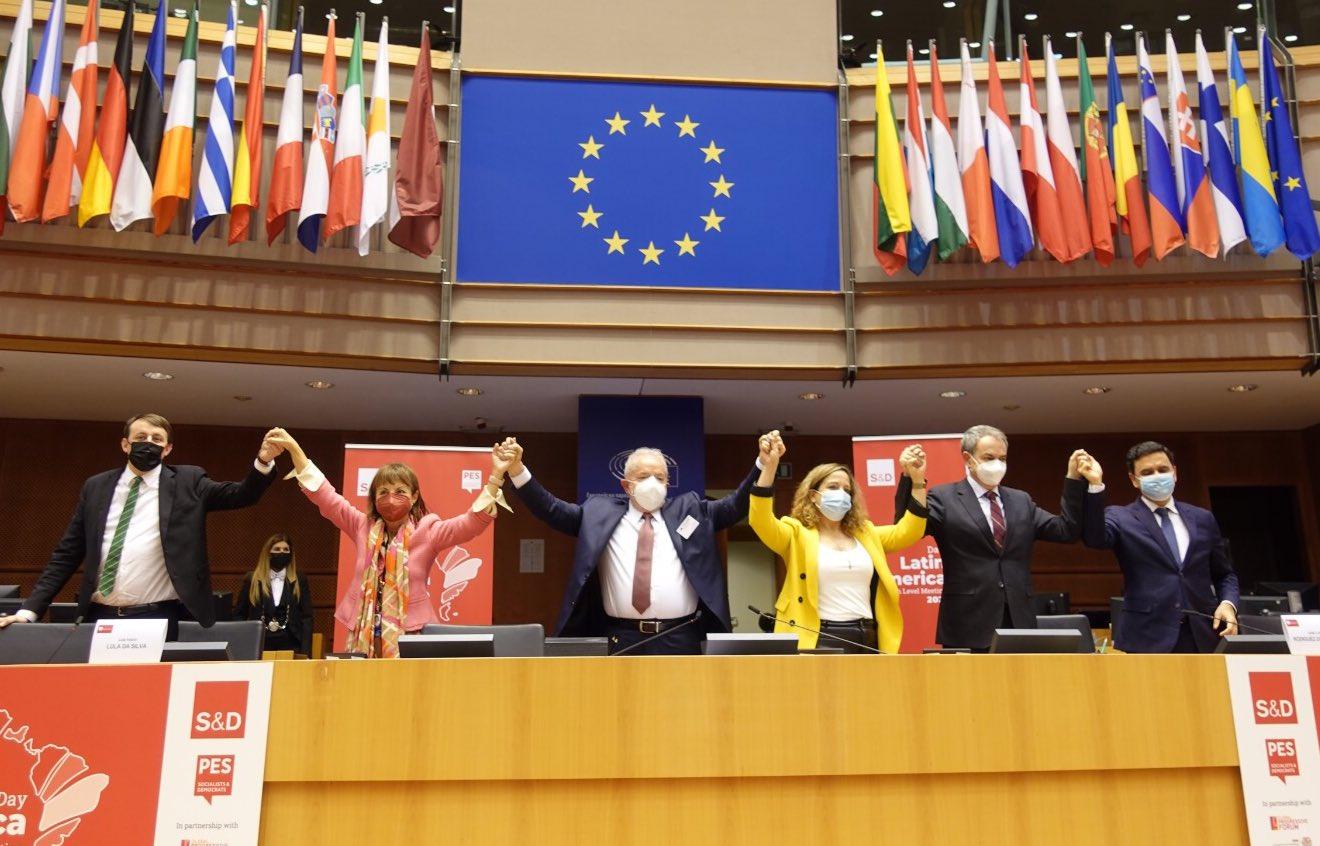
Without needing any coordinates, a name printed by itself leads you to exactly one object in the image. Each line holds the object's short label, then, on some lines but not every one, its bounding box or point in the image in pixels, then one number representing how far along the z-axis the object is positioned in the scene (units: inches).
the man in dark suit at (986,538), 156.1
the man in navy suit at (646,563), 157.4
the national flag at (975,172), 262.5
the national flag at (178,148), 243.3
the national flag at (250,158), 247.9
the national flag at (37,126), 233.5
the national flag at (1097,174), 261.4
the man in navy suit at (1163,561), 153.6
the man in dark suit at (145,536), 152.5
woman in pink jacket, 149.0
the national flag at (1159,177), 259.6
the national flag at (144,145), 242.5
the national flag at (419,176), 255.6
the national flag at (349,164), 251.9
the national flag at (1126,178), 261.4
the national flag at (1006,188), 263.1
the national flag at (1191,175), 259.3
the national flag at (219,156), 244.4
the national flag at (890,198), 264.2
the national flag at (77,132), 235.9
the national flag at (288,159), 249.9
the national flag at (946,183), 263.4
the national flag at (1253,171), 256.5
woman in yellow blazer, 157.8
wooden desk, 88.7
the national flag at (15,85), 236.7
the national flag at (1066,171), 263.0
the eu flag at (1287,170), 257.8
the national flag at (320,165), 250.5
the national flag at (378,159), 252.5
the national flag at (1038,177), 262.5
